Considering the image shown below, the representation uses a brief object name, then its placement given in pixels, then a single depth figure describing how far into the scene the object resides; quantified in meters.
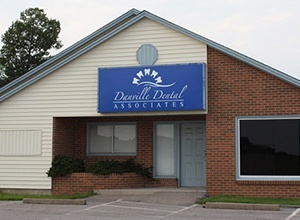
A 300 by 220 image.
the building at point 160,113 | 18.22
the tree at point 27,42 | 43.97
